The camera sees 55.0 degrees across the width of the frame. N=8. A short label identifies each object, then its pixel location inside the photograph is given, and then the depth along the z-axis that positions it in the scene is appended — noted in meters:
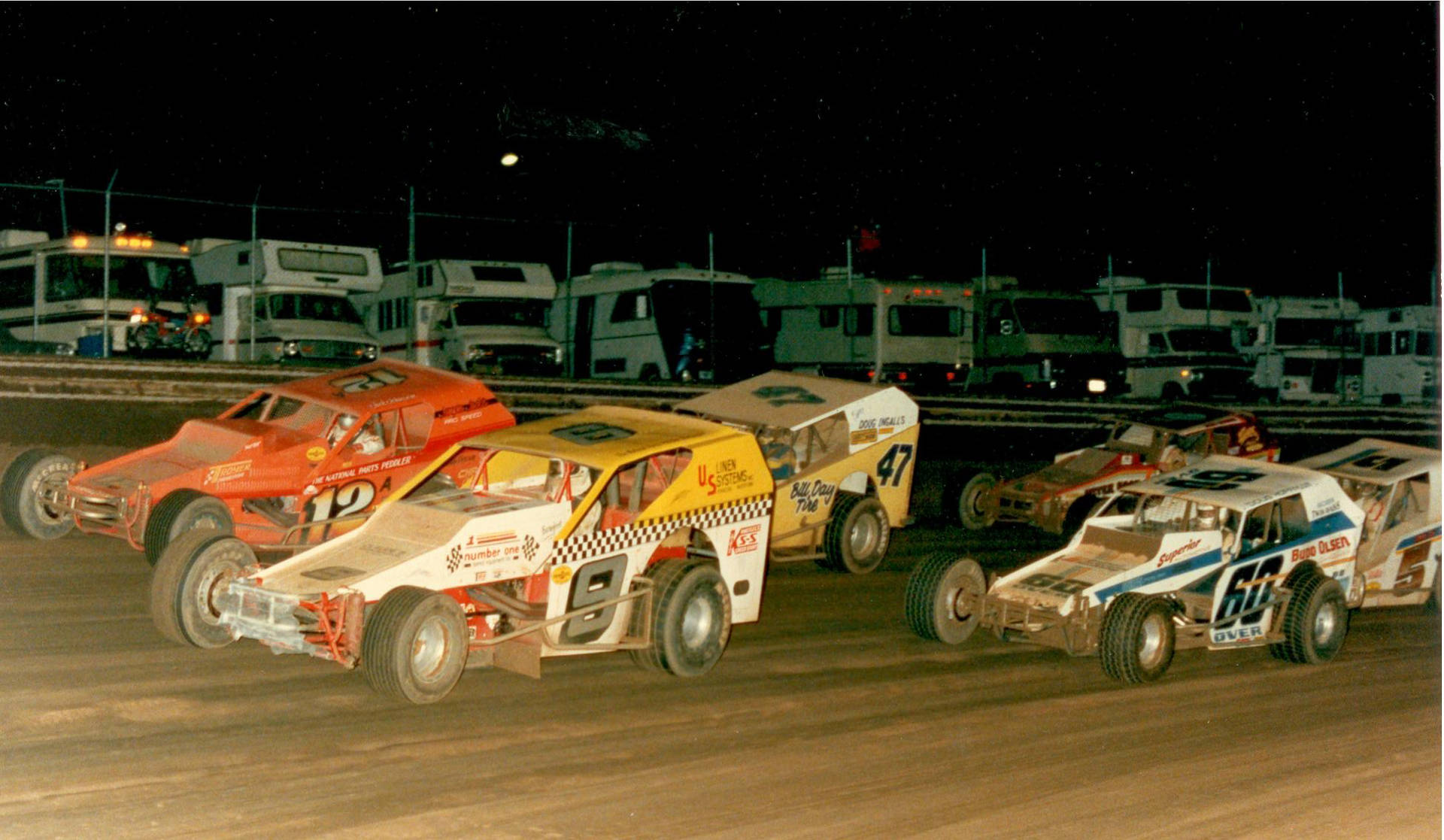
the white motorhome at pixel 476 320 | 22.66
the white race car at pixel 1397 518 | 10.84
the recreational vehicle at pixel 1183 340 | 28.95
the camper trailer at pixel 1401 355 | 33.44
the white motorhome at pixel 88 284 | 21.20
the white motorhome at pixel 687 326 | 23.61
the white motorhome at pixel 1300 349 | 32.47
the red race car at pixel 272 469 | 9.69
